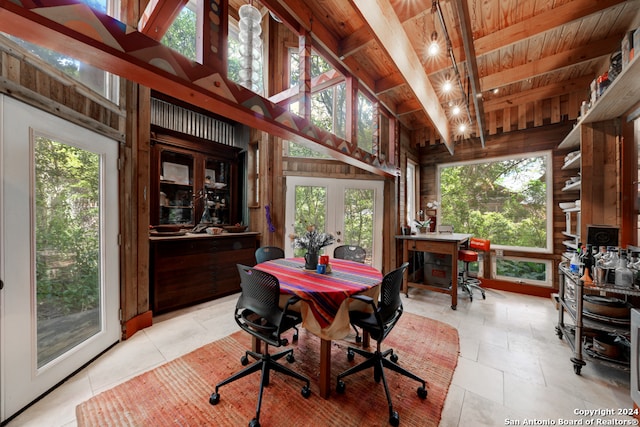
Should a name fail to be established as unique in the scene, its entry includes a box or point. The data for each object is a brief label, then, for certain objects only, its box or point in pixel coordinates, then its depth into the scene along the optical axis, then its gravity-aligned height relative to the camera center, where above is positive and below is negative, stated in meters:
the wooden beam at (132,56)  0.92 +0.77
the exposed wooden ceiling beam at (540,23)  1.94 +1.77
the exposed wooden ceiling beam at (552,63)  2.44 +1.79
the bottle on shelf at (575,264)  2.19 -0.52
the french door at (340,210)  3.90 +0.03
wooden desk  3.33 -0.56
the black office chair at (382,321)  1.62 -0.84
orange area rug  1.48 -1.36
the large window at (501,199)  3.85 +0.23
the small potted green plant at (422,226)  4.21 -0.27
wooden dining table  1.61 -0.67
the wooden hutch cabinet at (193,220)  3.00 -0.14
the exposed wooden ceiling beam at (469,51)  1.43 +1.26
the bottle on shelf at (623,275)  1.80 -0.51
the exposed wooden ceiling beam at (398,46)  1.64 +1.44
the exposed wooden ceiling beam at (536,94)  3.29 +1.86
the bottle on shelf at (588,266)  1.95 -0.49
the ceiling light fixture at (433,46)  1.76 +1.32
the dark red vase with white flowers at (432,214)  4.79 -0.05
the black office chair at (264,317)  1.54 -0.78
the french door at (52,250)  1.46 -0.30
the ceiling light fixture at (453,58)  1.58 +1.36
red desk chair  3.66 -0.75
